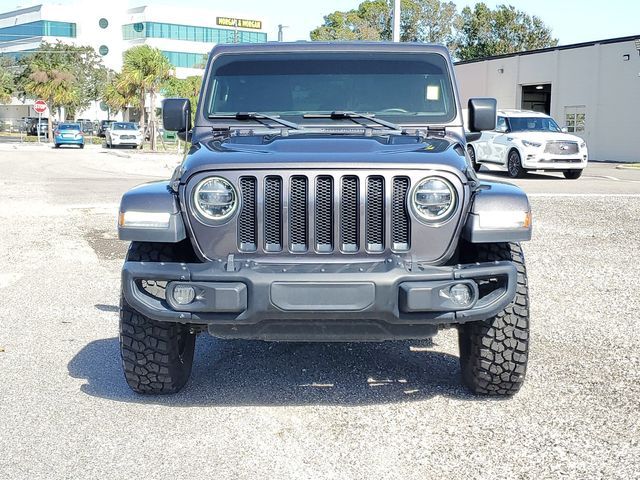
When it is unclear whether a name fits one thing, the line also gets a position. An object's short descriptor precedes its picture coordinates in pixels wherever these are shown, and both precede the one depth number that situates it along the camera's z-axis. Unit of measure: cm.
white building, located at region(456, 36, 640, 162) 3594
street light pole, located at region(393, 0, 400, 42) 2414
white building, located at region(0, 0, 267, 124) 9556
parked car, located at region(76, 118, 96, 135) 7864
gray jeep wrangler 408
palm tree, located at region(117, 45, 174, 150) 5106
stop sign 5453
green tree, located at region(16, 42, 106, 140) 6956
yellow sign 9850
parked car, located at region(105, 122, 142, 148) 4828
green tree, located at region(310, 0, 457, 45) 7175
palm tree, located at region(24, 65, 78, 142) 6919
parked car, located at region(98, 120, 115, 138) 7146
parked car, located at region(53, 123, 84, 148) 4866
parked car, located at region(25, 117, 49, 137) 7025
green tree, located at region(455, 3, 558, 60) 7644
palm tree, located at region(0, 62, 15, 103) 7869
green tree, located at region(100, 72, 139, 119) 5231
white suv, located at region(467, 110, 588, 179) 2081
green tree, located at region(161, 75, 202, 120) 5492
